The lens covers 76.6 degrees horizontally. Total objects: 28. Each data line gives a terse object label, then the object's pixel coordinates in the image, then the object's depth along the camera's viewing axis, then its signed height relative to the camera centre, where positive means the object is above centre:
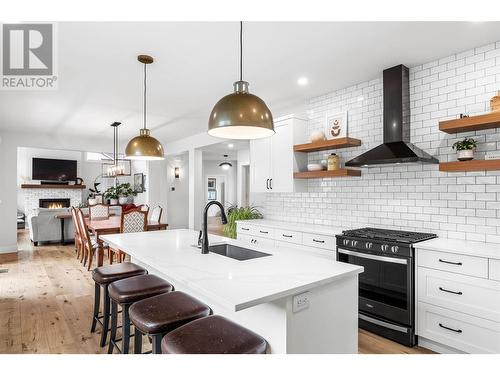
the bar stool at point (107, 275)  2.55 -0.71
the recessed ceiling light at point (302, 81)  3.64 +1.26
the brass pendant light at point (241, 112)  1.79 +0.44
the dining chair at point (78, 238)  5.77 -0.95
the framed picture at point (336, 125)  3.96 +0.81
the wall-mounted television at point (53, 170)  10.46 +0.66
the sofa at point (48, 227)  7.23 -0.89
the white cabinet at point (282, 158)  4.27 +0.43
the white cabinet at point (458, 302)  2.31 -0.88
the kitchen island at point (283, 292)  1.54 -0.50
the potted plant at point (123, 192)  8.85 -0.09
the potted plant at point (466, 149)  2.68 +0.34
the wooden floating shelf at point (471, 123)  2.49 +0.53
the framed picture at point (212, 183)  13.26 +0.24
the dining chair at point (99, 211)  7.02 -0.50
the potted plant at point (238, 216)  5.09 -0.44
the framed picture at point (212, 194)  13.31 -0.22
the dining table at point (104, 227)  5.00 -0.64
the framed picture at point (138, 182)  9.89 +0.20
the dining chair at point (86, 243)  5.15 -0.89
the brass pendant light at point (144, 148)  3.18 +0.41
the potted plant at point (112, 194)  8.57 -0.14
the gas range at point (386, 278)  2.69 -0.81
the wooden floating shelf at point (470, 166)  2.50 +0.19
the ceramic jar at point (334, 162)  3.83 +0.32
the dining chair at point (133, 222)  4.99 -0.53
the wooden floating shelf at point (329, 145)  3.65 +0.53
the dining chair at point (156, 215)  6.22 -0.52
